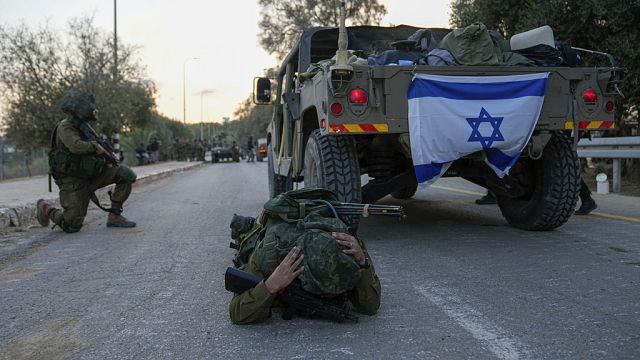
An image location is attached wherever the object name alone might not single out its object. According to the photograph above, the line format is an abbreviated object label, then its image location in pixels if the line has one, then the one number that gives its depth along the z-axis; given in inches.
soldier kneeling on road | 263.4
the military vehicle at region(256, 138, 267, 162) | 1309.5
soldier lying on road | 116.8
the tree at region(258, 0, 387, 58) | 1528.1
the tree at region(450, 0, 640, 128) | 398.0
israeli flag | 199.5
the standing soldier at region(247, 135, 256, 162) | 1518.7
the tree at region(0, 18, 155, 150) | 872.3
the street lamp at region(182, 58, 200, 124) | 1793.8
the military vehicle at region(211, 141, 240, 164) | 1601.9
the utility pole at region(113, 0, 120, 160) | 832.6
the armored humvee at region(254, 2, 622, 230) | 199.0
